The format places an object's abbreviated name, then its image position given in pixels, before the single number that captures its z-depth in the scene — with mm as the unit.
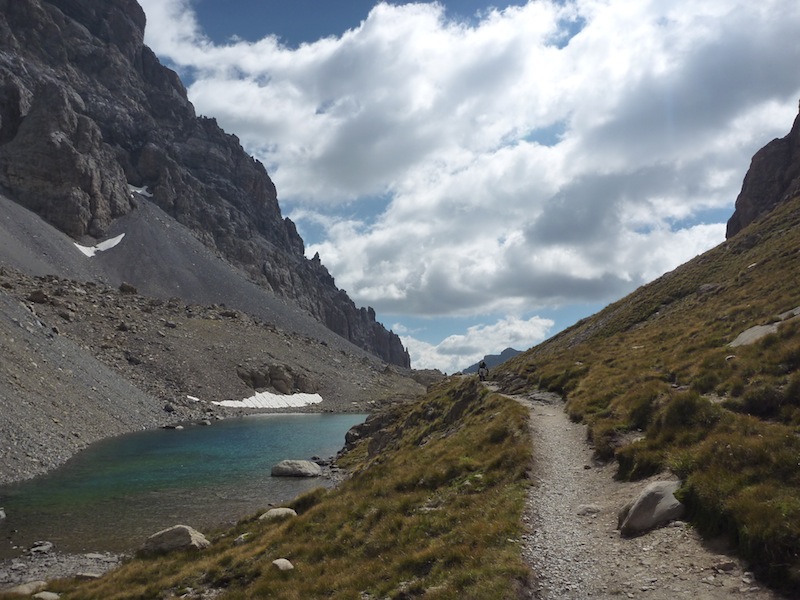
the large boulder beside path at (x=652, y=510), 12203
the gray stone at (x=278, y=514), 23812
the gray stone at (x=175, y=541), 23156
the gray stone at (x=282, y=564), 16612
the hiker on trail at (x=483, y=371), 45028
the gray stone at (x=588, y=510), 14328
